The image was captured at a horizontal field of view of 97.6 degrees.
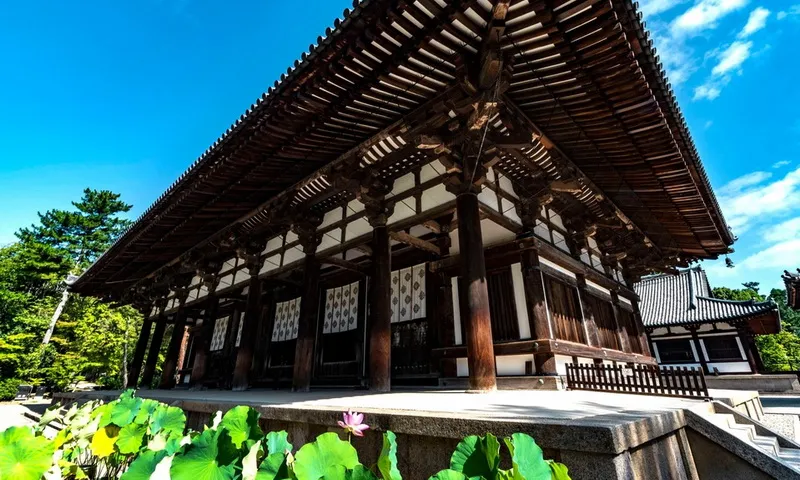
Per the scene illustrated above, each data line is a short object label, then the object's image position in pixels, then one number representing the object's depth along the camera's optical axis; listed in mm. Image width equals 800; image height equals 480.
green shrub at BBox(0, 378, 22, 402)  18394
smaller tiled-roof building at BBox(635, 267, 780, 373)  16828
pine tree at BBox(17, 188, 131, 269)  30469
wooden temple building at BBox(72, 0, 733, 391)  4566
